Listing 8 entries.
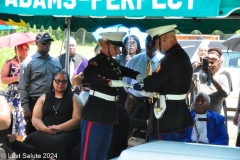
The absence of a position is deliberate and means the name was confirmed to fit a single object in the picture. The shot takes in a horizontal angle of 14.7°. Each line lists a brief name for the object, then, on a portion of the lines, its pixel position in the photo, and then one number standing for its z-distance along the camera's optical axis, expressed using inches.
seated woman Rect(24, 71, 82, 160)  445.7
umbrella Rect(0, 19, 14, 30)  833.6
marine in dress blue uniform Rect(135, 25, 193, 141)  356.5
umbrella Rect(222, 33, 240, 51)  536.2
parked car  1042.4
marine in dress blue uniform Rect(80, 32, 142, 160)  402.1
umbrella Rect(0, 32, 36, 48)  655.3
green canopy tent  329.9
